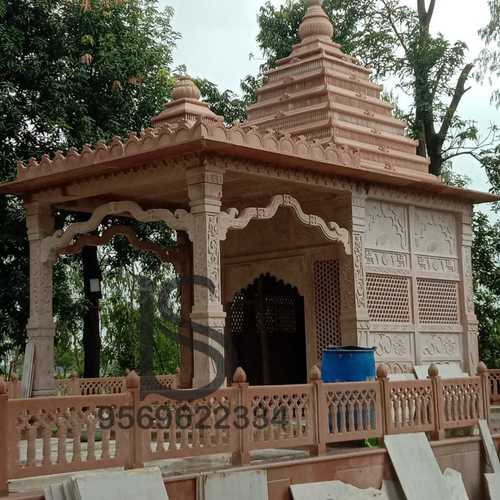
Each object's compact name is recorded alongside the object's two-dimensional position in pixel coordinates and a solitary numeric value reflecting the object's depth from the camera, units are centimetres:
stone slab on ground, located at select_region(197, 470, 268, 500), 681
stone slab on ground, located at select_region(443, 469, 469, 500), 886
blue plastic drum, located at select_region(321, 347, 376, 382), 921
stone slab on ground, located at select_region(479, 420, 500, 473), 976
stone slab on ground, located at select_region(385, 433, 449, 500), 845
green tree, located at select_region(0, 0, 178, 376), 1439
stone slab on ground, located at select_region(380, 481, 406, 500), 841
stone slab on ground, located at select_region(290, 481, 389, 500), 745
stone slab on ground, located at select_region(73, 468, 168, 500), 600
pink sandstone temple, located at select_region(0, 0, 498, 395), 927
